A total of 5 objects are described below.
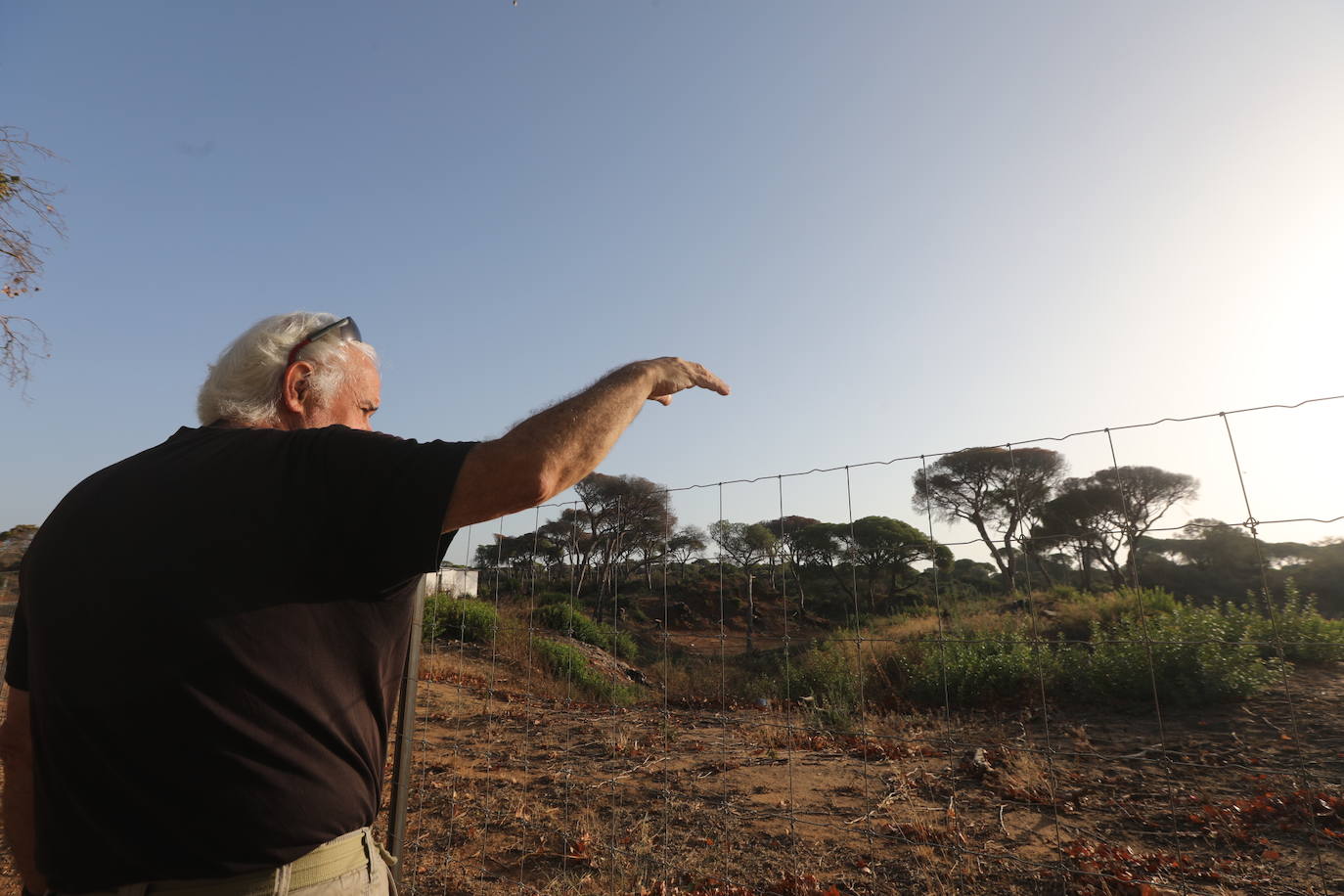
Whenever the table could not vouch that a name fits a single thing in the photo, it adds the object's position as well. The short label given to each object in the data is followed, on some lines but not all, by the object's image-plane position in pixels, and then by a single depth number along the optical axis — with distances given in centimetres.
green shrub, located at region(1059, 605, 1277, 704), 529
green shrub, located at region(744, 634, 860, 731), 652
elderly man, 109
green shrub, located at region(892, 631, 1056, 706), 668
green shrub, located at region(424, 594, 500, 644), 830
